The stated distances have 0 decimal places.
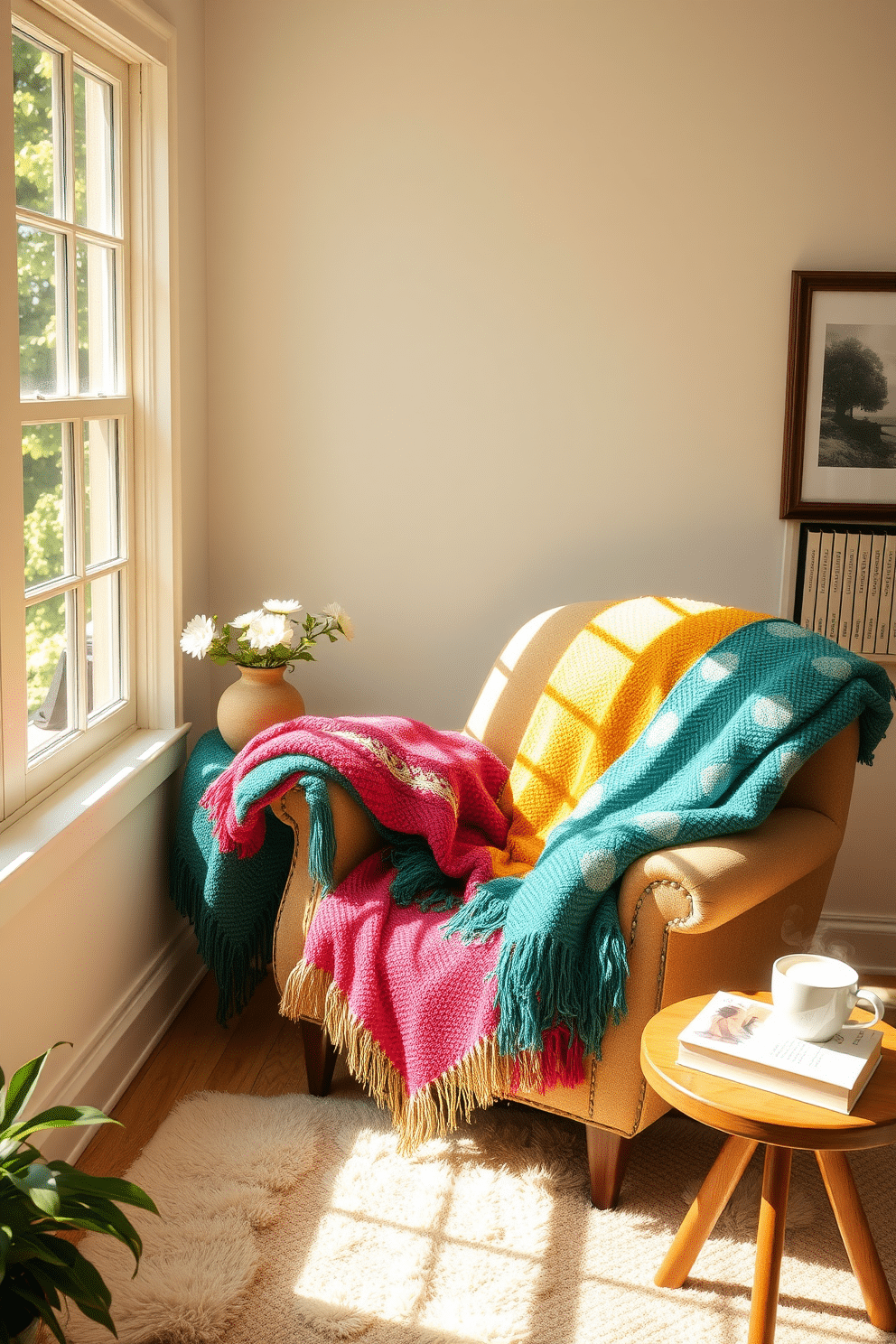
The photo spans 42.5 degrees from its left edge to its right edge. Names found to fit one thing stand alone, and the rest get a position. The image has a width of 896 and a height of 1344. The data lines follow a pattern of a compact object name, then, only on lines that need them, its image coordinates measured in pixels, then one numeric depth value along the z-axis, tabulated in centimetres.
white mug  154
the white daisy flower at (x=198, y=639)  247
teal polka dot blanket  185
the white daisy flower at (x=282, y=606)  255
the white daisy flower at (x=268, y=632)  250
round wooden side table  144
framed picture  275
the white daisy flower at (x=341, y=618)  263
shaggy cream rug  173
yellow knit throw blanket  240
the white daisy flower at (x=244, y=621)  254
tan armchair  183
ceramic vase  254
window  196
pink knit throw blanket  197
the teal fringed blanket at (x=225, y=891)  236
